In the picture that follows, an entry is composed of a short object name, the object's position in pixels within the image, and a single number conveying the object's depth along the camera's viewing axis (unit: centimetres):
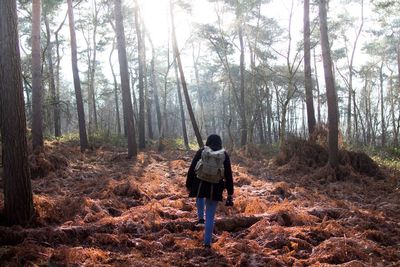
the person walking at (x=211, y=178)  548
